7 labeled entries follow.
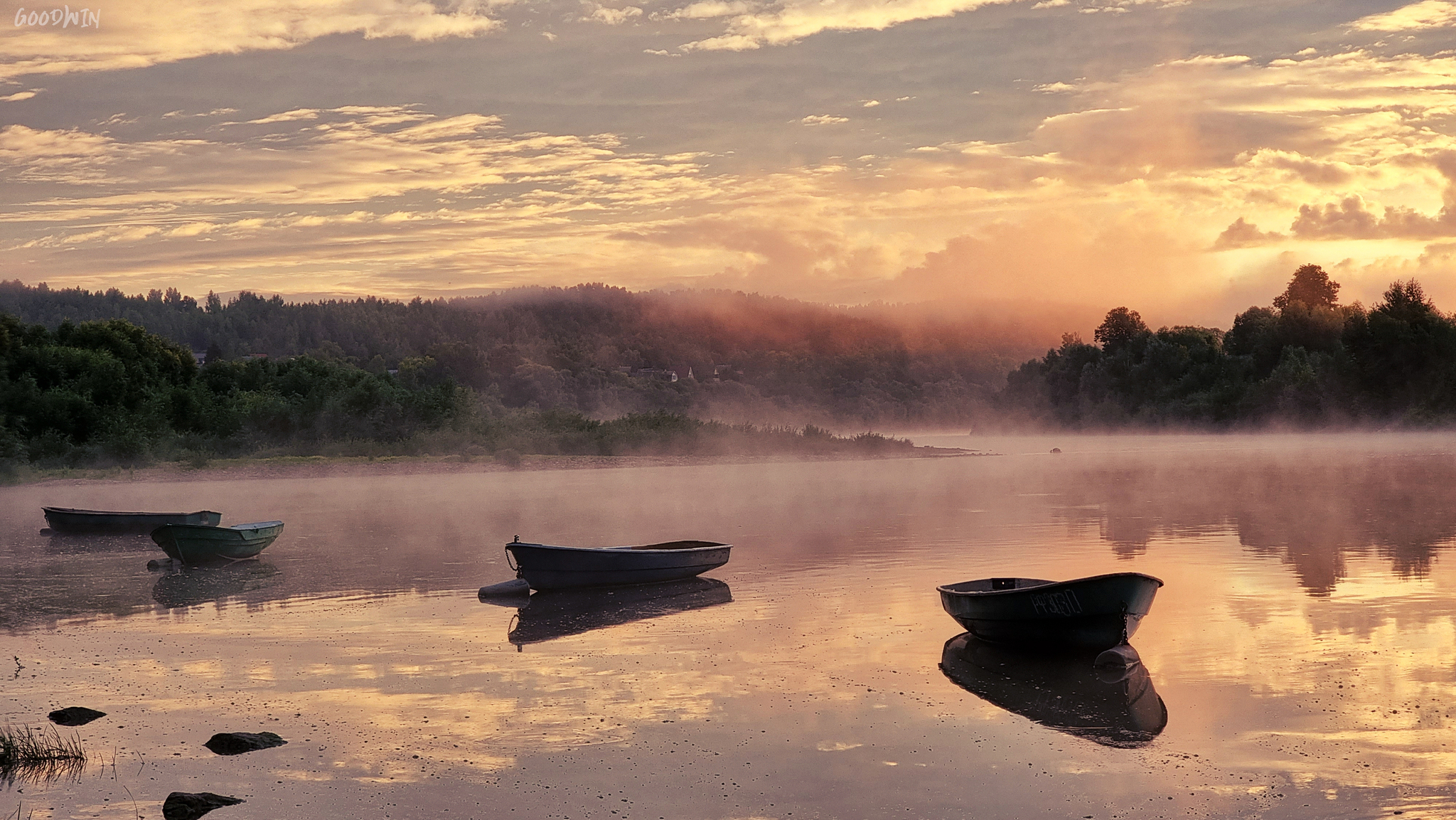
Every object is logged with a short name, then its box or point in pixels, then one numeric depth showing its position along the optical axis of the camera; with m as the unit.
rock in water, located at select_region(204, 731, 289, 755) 13.03
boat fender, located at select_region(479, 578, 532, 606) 24.33
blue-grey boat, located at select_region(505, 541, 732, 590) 24.69
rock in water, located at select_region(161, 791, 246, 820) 10.90
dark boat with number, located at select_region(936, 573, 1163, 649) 17.00
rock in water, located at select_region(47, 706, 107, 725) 14.16
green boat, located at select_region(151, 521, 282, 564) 30.45
